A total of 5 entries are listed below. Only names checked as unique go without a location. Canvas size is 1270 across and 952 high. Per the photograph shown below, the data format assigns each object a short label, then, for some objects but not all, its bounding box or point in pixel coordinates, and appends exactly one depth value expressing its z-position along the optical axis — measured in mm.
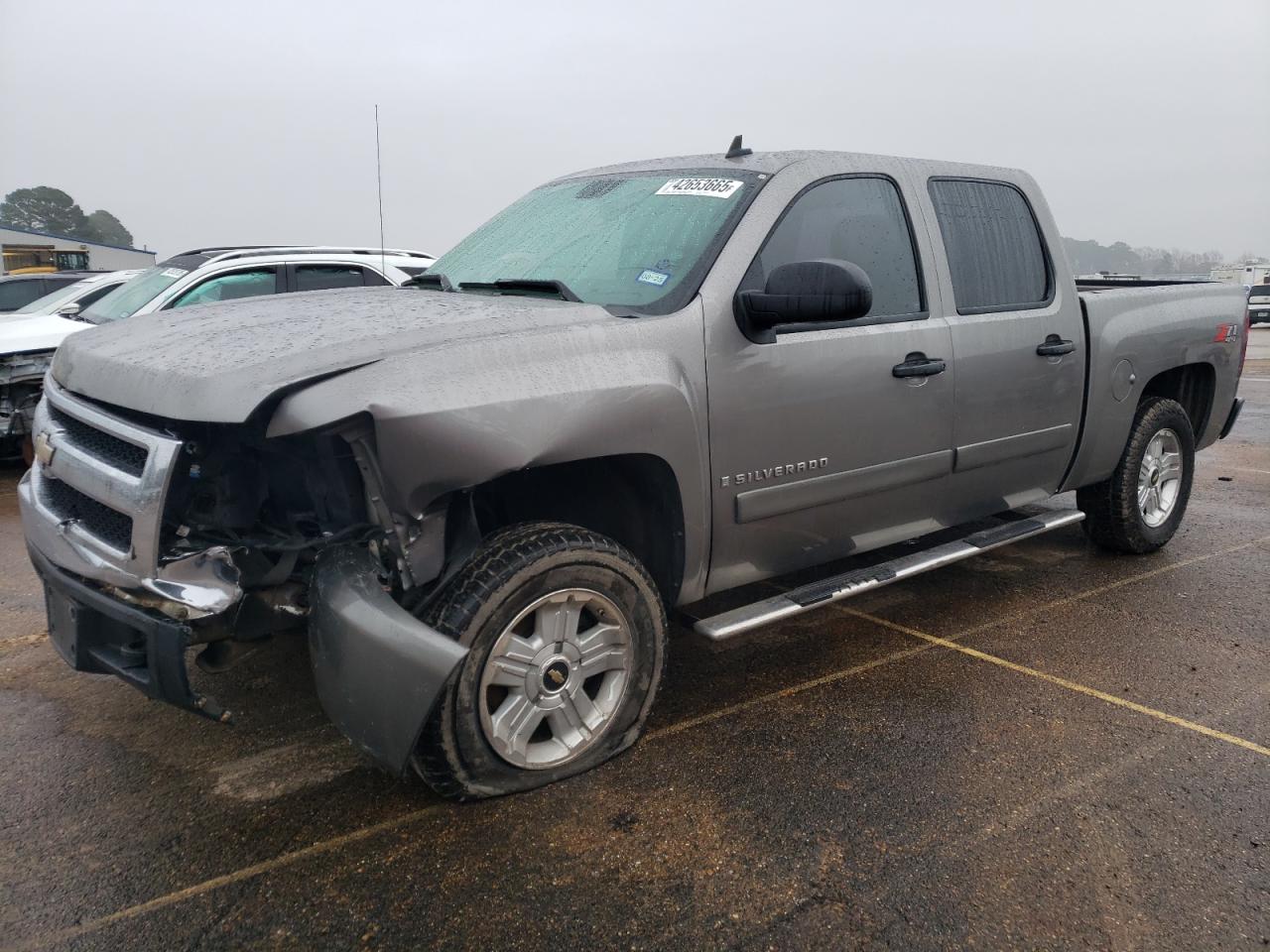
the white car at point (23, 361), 6902
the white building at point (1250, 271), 50062
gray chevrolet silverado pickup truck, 2338
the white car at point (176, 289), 6965
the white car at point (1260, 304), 31308
